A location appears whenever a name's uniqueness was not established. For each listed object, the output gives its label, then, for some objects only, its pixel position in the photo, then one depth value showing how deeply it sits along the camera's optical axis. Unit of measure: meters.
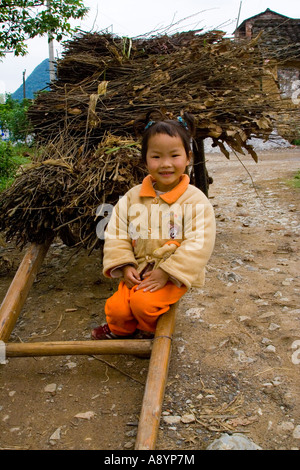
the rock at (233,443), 1.59
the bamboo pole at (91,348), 2.00
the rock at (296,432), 1.70
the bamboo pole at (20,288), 2.26
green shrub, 5.33
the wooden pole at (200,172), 4.25
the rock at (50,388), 2.07
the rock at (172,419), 1.83
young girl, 2.10
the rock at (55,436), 1.75
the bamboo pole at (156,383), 1.58
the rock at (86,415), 1.87
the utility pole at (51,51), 13.82
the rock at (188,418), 1.83
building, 14.36
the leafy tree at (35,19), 6.11
